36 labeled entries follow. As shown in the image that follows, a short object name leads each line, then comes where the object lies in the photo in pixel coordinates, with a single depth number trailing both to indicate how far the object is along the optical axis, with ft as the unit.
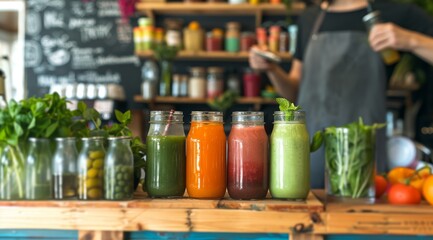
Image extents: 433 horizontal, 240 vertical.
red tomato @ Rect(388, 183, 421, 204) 4.34
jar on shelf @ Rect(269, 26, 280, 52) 12.08
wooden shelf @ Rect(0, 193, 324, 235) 3.67
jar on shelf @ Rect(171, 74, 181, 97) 12.29
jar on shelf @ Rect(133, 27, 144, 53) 12.19
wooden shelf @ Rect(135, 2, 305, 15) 12.11
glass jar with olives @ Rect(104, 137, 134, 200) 3.70
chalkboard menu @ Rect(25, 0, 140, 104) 13.42
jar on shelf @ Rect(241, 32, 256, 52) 12.18
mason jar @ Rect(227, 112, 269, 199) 3.89
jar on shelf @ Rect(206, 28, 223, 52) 12.25
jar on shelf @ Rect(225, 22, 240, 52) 12.20
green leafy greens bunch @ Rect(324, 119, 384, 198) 4.48
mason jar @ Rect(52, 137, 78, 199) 3.69
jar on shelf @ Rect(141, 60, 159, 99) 12.17
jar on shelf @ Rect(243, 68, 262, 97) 12.42
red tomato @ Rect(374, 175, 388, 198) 4.83
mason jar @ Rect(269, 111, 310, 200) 3.87
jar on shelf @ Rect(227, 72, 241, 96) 12.41
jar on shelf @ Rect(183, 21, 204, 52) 12.17
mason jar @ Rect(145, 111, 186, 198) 3.95
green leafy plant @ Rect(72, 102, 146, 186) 4.04
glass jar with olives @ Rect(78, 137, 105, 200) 3.70
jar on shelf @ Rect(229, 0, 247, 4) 12.15
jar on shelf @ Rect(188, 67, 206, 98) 12.24
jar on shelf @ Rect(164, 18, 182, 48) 12.14
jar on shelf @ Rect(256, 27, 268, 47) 12.19
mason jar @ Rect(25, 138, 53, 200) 3.69
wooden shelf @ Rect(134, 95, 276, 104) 12.17
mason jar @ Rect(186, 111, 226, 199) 3.92
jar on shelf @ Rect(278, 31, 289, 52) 12.18
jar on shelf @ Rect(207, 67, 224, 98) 12.25
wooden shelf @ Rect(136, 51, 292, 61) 12.10
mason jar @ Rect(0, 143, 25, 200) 3.70
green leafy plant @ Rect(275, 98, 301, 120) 3.92
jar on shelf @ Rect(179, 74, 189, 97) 12.32
